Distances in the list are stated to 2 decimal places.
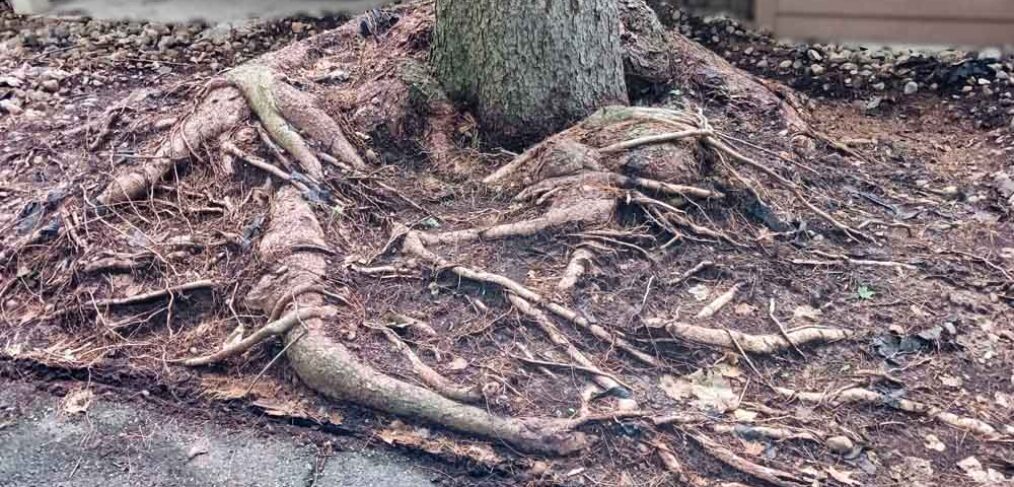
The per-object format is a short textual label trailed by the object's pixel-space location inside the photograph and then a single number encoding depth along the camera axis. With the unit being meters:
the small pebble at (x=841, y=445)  2.56
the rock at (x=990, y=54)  4.86
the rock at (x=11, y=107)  4.55
